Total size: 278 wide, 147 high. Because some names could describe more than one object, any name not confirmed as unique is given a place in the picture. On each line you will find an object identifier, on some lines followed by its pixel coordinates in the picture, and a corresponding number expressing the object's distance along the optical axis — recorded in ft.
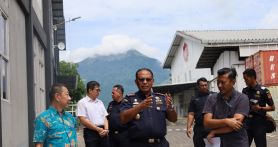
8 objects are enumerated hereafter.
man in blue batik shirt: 20.03
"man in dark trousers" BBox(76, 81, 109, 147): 31.60
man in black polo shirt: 20.48
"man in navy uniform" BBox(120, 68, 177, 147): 19.25
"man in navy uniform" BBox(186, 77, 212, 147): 31.40
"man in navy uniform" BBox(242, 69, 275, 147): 27.78
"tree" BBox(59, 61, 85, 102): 206.49
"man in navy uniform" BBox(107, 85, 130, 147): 32.63
